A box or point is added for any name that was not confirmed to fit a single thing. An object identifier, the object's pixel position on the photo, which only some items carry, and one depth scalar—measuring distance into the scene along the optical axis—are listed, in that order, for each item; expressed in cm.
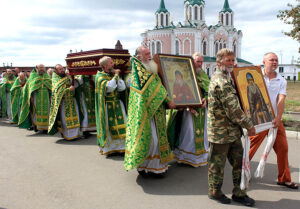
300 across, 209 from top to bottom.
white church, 5016
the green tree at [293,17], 974
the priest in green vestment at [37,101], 808
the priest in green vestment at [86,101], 729
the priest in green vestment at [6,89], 1097
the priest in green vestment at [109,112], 529
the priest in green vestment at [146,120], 387
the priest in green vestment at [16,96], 955
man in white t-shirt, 372
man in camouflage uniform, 295
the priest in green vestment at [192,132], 478
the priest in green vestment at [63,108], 698
